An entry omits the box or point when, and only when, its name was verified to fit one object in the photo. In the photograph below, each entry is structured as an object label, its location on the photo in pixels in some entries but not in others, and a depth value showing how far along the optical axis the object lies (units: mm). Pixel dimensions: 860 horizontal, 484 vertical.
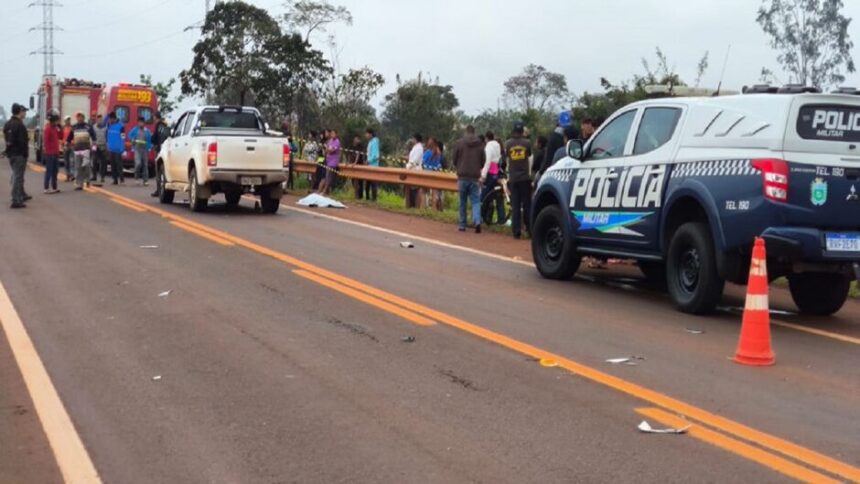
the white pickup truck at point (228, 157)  18969
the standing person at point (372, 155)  25125
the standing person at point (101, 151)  28141
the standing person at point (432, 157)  23688
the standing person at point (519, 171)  16359
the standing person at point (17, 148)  19266
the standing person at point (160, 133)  26422
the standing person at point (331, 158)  25172
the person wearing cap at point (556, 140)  14984
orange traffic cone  7637
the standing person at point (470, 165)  17156
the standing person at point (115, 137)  27281
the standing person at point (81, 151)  24875
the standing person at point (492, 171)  18312
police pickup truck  8812
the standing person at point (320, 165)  26328
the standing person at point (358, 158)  25408
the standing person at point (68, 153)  26719
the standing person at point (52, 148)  22672
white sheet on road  22539
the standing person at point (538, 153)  16438
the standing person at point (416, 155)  23864
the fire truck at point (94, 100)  34469
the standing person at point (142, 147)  27969
